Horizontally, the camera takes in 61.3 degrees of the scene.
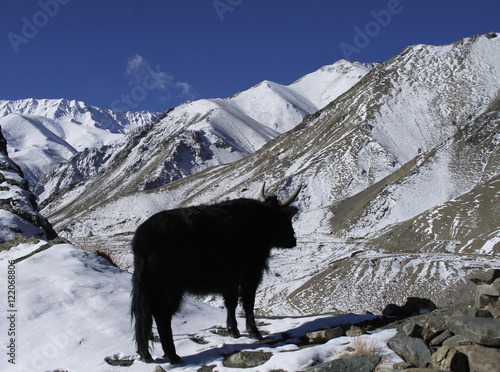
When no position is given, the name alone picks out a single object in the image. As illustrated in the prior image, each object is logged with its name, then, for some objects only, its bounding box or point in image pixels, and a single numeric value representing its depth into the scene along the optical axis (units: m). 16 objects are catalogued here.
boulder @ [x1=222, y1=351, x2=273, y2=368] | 6.26
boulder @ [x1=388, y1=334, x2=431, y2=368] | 5.62
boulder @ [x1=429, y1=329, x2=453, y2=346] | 6.24
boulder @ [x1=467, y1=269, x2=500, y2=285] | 7.69
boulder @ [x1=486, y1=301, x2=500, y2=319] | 6.62
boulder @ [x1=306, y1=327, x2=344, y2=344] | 7.16
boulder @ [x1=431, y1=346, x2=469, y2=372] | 5.08
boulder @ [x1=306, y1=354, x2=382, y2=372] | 5.34
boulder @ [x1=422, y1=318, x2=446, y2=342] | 6.46
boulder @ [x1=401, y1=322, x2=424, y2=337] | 6.65
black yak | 6.58
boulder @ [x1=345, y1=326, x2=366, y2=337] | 7.09
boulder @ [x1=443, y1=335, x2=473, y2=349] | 5.69
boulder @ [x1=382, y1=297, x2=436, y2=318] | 9.70
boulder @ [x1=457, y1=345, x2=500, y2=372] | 4.86
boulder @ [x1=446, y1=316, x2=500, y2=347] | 5.37
